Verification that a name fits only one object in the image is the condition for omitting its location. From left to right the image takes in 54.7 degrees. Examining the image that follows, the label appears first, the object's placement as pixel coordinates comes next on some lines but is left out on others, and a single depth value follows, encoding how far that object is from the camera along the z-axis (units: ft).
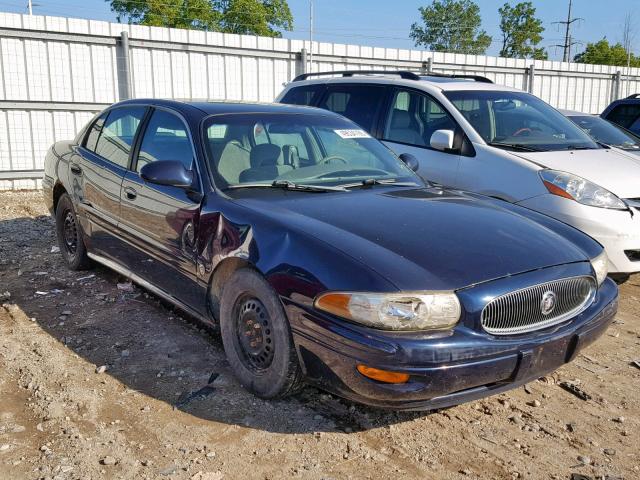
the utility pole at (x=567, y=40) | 194.80
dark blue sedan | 8.95
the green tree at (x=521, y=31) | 197.36
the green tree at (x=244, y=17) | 155.94
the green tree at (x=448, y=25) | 224.12
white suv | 16.19
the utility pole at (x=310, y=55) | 41.37
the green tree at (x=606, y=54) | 172.45
